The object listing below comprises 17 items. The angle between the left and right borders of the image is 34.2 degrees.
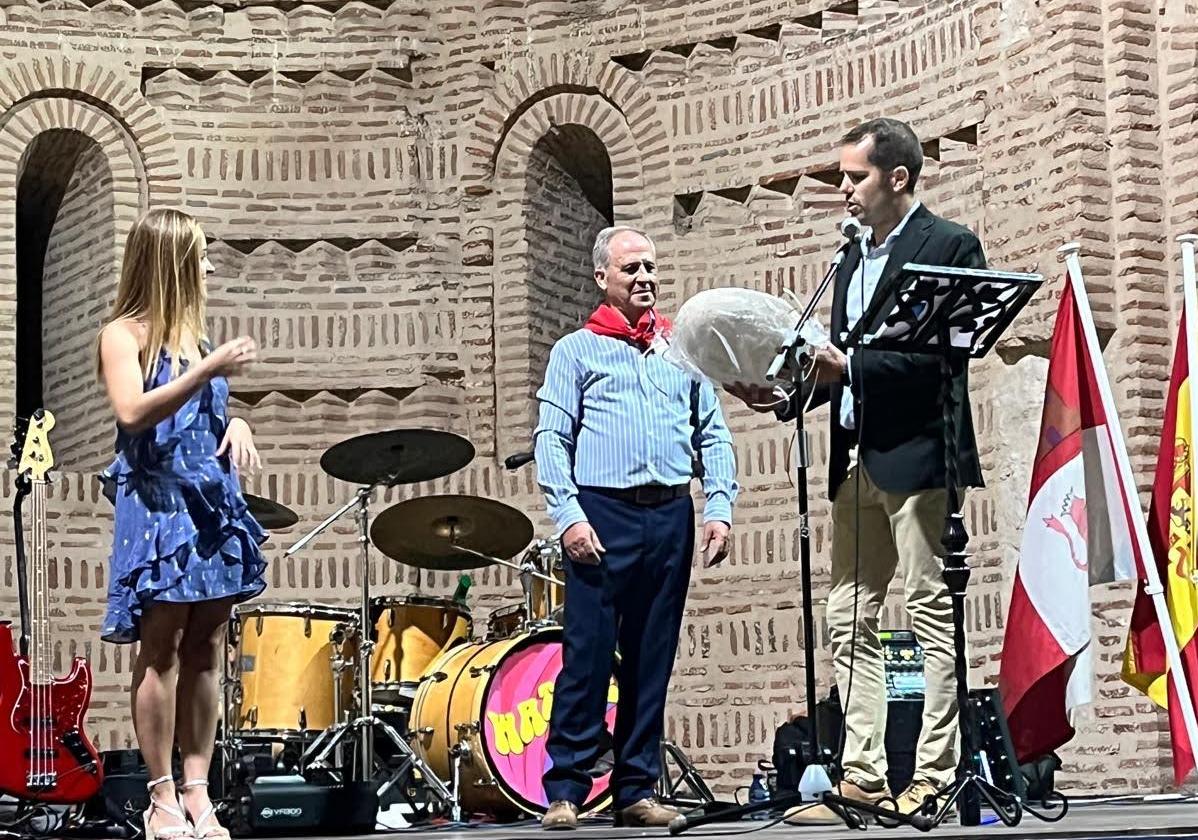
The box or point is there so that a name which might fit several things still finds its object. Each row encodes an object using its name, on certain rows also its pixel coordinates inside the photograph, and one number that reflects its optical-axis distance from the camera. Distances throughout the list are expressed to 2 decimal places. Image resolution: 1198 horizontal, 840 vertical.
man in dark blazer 5.70
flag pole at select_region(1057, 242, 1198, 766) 6.69
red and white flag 6.46
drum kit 7.96
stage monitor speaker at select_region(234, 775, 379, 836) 6.84
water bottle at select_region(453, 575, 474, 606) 9.73
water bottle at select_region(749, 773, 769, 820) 9.02
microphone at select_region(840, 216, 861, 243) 5.46
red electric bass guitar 7.57
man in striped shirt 6.09
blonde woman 4.86
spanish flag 7.01
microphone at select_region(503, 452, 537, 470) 8.30
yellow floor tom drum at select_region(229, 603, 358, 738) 8.48
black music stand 5.32
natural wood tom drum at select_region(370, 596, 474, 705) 9.05
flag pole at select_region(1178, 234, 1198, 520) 6.93
